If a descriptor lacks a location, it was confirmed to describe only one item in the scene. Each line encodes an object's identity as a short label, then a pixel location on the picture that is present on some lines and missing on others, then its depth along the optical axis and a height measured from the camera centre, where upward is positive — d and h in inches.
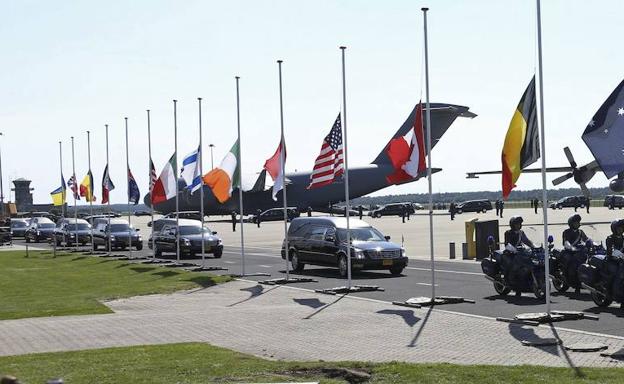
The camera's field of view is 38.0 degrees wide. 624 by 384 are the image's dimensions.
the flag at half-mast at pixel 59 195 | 2014.0 +30.3
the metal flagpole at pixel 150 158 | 1445.6 +76.2
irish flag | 1134.4 +35.0
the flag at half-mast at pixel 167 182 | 1332.4 +35.2
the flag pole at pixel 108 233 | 1697.8 -49.5
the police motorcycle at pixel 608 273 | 653.3 -57.6
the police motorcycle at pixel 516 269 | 748.0 -61.8
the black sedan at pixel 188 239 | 1514.5 -58.5
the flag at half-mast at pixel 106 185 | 1696.6 +41.0
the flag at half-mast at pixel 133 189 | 1569.9 +29.9
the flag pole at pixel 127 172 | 1574.8 +60.0
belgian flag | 628.4 +39.1
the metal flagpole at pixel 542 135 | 598.2 +40.9
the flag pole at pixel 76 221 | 1960.0 -0.1
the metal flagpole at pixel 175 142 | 1328.7 +93.4
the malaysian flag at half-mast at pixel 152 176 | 1416.1 +47.5
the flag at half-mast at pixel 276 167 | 1037.8 +41.4
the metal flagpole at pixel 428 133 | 737.0 +53.1
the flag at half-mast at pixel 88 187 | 1818.4 +41.1
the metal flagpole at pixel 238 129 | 1109.1 +91.8
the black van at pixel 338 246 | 1059.3 -55.3
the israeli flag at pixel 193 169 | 1261.1 +50.1
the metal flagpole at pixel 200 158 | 1240.8 +64.5
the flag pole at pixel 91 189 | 1809.8 +36.9
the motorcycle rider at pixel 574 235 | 762.8 -33.9
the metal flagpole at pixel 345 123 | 876.0 +77.7
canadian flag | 803.4 +40.7
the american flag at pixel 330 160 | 922.1 +42.3
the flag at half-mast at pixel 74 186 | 1950.2 +47.5
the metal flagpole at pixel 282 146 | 1011.3 +64.5
